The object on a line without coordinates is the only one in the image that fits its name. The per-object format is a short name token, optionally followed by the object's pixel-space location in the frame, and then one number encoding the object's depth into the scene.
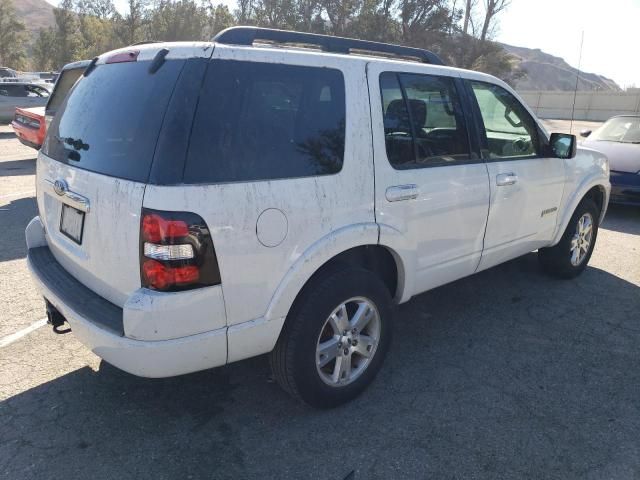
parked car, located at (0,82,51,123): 16.34
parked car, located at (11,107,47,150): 9.76
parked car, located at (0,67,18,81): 33.12
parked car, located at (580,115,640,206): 7.73
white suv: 2.26
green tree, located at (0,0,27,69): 51.03
